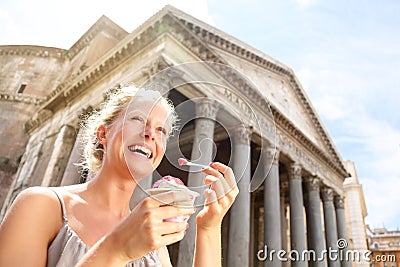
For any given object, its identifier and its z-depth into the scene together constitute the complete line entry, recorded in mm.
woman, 874
